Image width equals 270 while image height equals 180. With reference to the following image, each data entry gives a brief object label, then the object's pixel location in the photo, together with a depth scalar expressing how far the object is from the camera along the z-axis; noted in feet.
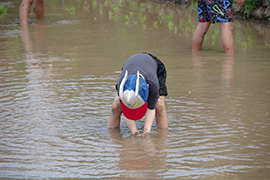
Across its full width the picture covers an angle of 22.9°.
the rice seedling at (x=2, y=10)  62.70
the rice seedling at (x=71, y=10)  61.90
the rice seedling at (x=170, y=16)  53.74
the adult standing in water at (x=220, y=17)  33.51
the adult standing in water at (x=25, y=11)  51.45
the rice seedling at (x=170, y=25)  48.68
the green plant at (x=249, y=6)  52.39
